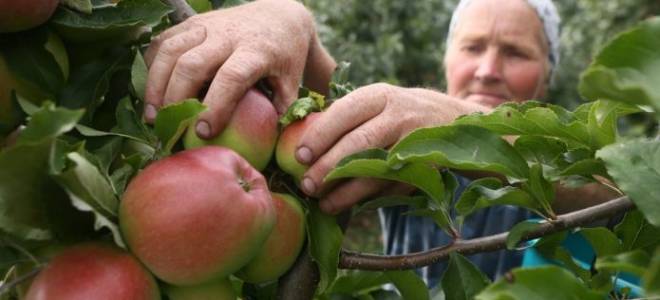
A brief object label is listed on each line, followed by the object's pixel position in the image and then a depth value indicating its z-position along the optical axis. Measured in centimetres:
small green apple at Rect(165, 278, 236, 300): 63
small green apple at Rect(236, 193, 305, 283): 69
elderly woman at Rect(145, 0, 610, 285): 73
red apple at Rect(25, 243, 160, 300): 55
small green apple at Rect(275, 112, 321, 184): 73
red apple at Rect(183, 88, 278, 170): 70
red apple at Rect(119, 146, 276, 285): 58
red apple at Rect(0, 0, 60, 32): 61
